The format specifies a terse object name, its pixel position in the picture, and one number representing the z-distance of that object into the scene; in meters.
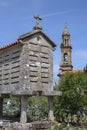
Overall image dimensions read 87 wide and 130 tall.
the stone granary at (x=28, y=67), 13.09
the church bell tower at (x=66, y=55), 55.34
